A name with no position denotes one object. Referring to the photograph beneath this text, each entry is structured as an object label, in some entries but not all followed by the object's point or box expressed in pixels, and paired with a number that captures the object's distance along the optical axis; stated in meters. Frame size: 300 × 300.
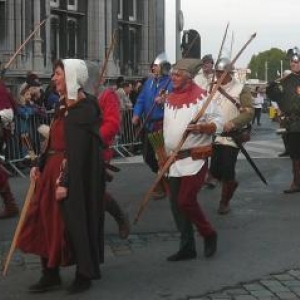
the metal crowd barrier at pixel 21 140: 12.23
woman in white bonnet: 5.30
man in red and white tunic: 6.29
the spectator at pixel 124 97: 16.08
